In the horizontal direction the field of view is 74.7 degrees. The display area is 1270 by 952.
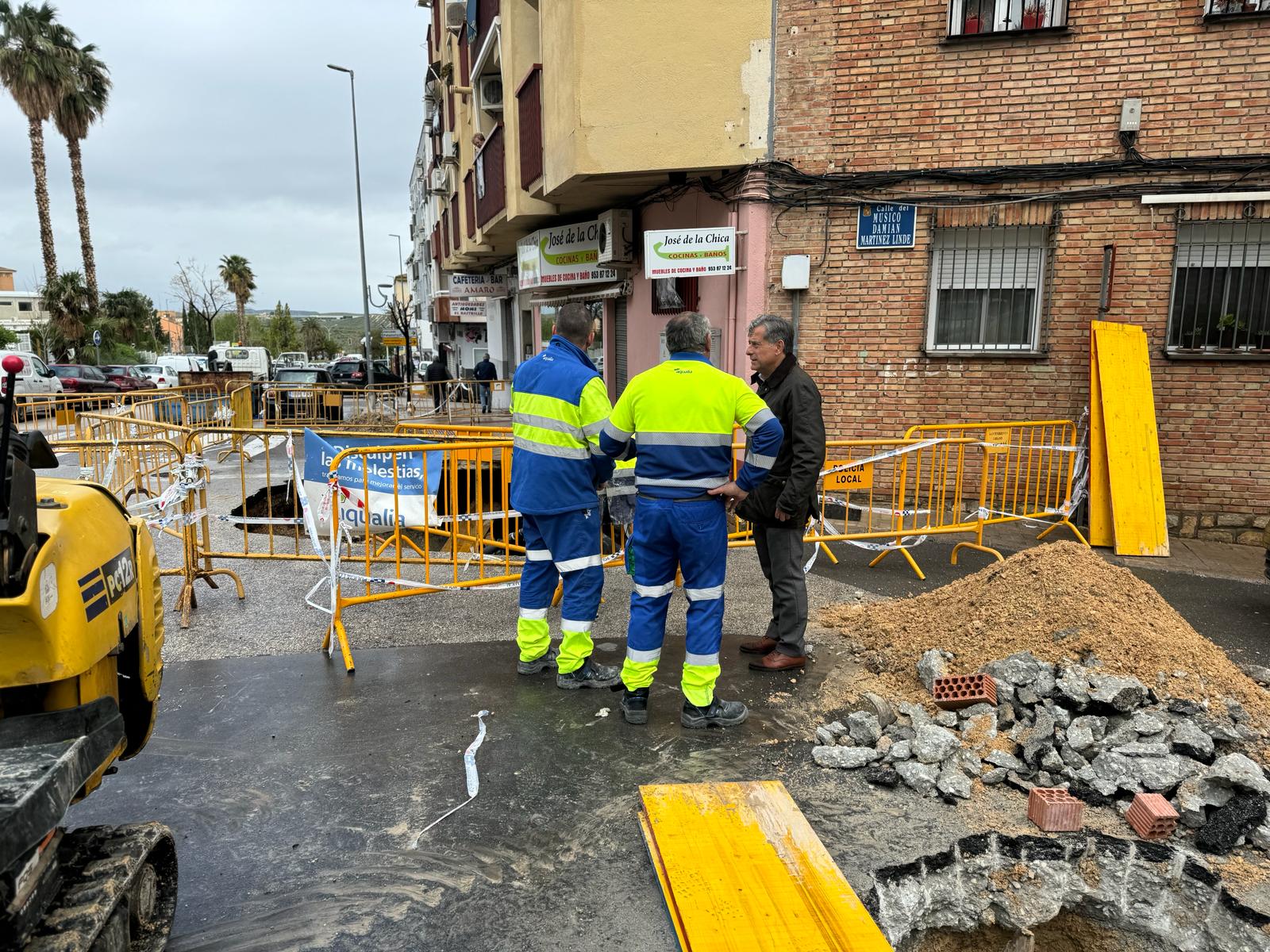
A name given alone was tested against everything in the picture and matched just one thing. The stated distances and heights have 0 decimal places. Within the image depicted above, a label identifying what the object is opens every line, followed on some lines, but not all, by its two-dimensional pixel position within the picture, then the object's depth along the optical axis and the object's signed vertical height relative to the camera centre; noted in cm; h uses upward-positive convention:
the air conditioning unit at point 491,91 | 1766 +536
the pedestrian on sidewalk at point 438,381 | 2119 -92
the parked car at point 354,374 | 3303 -126
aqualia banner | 574 -101
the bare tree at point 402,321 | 3906 +139
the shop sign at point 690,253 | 922 +104
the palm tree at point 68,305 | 3584 +162
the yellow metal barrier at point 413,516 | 538 -121
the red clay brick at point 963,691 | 423 -175
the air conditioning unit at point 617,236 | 1170 +155
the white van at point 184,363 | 3894 -92
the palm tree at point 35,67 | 3188 +1051
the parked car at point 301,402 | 1936 -139
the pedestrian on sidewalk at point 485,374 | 2111 -74
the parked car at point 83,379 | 2858 -127
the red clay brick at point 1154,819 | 328 -184
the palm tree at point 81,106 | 3353 +961
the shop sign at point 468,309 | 2817 +120
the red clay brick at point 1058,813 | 336 -186
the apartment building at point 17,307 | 7444 +352
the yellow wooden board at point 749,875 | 274 -191
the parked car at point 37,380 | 2484 -112
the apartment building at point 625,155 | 920 +234
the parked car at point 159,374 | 3347 -131
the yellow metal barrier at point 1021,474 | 762 -127
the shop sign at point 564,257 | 1288 +144
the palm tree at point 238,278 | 6762 +536
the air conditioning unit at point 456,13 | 1995 +795
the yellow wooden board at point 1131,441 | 814 -90
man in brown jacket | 478 -80
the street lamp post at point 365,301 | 2781 +185
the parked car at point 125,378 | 3153 -134
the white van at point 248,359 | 3819 -69
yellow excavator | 201 -102
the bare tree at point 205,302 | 5394 +268
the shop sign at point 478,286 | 2248 +162
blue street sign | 913 +133
